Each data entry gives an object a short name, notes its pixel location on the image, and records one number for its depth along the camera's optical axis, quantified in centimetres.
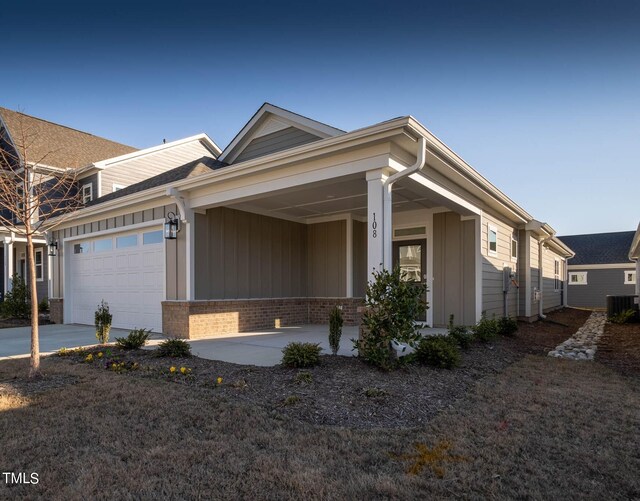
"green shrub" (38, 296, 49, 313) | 1419
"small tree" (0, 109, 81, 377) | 503
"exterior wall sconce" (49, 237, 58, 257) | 1180
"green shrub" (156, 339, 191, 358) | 604
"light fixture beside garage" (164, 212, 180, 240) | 832
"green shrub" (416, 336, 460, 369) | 532
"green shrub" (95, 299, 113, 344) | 717
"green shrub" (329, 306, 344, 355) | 574
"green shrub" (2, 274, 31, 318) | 1287
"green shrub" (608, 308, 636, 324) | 1282
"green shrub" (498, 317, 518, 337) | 882
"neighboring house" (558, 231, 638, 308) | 2266
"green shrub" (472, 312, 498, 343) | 747
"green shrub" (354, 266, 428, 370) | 493
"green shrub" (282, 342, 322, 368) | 511
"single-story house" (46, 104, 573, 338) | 646
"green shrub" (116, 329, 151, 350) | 662
